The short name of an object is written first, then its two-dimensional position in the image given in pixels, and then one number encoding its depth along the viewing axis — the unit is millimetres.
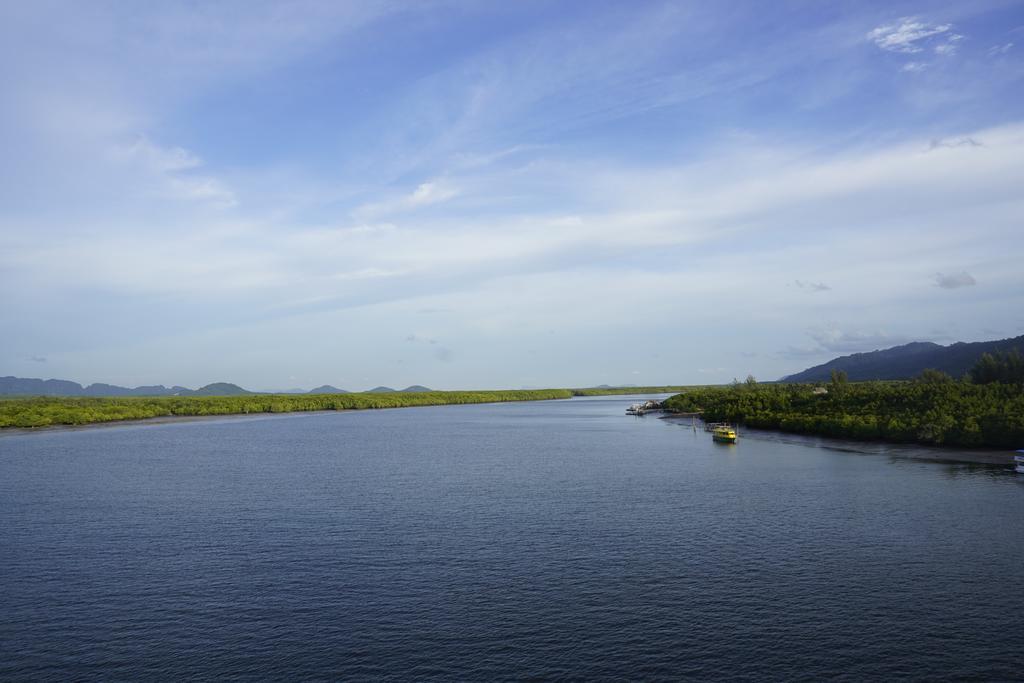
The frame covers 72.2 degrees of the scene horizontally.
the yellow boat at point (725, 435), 111625
